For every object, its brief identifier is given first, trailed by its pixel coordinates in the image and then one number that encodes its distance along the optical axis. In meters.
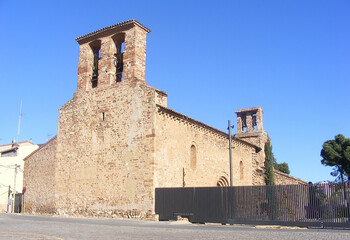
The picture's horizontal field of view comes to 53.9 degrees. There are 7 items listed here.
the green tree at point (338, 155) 38.19
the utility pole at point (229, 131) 23.02
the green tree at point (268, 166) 30.48
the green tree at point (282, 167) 57.56
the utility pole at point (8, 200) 32.62
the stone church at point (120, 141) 18.47
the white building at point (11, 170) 35.53
